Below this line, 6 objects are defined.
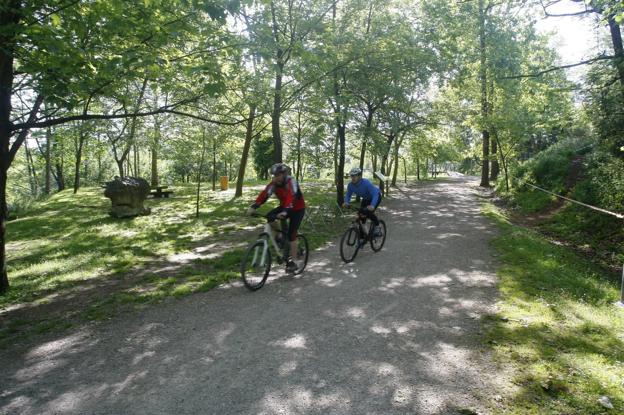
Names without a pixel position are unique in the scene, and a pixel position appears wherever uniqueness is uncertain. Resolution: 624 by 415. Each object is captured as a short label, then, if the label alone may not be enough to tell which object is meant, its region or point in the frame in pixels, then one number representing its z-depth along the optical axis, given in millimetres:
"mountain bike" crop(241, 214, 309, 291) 7200
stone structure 16406
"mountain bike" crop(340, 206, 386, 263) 9488
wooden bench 24062
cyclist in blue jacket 9293
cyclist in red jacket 7312
